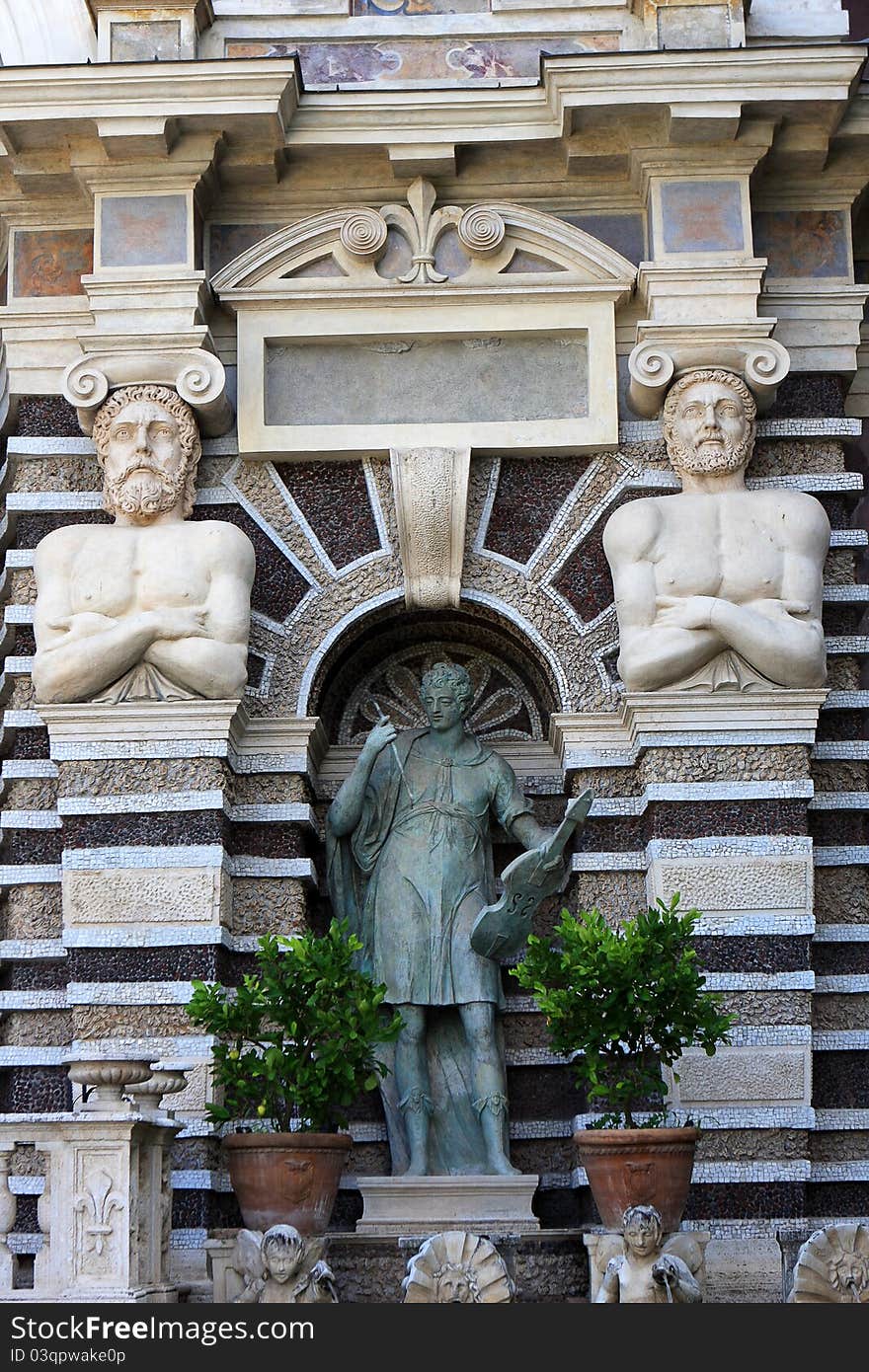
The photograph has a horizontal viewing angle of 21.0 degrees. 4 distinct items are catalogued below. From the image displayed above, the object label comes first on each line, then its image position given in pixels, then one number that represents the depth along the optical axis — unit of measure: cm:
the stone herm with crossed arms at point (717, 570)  1234
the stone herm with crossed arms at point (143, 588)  1240
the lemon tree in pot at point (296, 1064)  1091
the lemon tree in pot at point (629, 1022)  1085
